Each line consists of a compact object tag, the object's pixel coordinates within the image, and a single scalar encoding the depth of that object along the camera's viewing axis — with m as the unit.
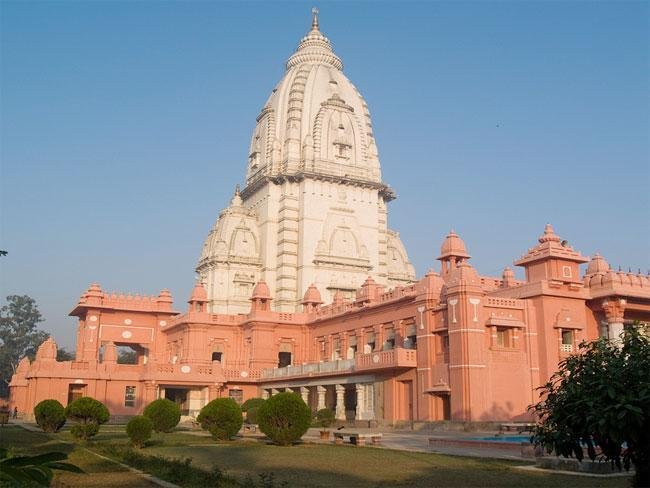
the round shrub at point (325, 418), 32.97
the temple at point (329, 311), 33.38
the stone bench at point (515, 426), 28.25
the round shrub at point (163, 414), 27.69
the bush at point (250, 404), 38.00
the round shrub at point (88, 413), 24.87
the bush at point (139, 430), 21.28
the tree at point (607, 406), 8.27
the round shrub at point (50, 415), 28.89
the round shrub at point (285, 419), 22.16
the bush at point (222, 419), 24.62
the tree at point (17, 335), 84.22
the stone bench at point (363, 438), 22.84
